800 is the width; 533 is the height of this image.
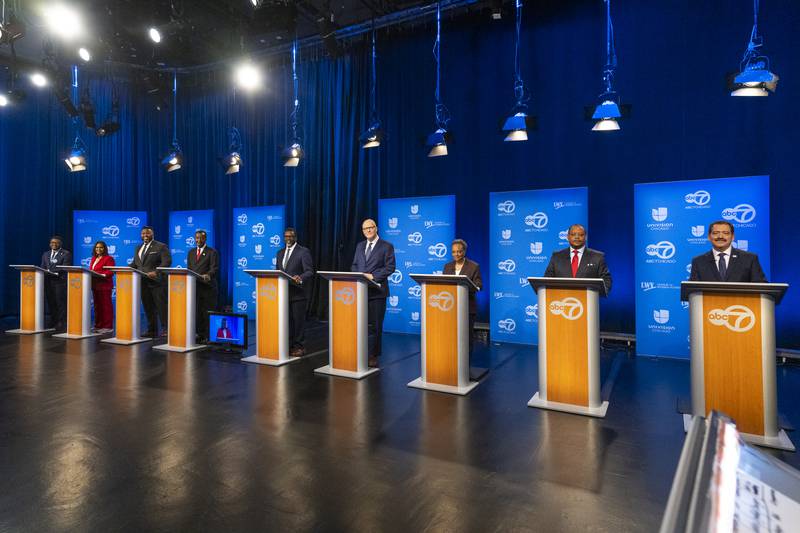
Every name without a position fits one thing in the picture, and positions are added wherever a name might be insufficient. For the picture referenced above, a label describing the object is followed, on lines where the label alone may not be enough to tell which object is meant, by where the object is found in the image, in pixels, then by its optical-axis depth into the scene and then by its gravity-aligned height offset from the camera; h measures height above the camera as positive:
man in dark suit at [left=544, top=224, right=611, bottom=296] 4.24 +0.06
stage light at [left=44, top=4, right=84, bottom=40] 6.33 +3.61
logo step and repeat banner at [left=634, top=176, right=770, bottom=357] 5.37 +0.39
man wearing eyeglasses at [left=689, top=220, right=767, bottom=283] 3.72 +0.02
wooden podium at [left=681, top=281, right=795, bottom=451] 3.10 -0.63
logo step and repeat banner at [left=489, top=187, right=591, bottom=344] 6.43 +0.36
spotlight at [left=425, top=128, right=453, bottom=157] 6.51 +1.84
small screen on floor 5.97 -0.79
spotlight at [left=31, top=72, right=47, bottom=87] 8.20 +3.56
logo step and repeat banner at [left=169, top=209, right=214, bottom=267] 9.88 +0.96
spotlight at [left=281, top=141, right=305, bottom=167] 7.61 +1.96
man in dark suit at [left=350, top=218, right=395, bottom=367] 5.32 +0.01
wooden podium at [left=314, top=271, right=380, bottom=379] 4.83 -0.61
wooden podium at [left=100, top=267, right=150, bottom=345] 6.48 -0.50
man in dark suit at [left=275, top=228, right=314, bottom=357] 5.79 -0.23
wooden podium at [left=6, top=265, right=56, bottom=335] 7.39 -0.48
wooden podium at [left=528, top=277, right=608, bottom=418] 3.62 -0.64
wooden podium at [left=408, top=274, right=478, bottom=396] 4.25 -0.62
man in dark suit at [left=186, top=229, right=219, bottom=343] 6.61 -0.04
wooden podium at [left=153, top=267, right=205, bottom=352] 6.03 -0.53
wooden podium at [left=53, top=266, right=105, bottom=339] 6.84 -0.46
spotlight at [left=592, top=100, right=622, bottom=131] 5.07 +1.74
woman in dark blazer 5.16 +0.01
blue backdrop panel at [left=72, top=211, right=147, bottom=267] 10.13 +0.91
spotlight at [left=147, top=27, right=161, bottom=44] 7.25 +3.84
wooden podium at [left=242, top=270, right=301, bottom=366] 5.40 -0.57
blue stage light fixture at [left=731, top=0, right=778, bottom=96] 4.31 +1.80
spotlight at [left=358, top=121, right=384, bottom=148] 6.79 +2.01
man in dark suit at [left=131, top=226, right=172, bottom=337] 6.99 -0.01
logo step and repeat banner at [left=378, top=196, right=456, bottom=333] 7.38 +0.47
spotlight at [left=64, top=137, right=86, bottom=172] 8.67 +2.21
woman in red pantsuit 7.57 -0.28
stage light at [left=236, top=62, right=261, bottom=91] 7.66 +3.35
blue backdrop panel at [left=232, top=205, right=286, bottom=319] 9.05 +0.55
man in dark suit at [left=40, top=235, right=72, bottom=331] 8.02 -0.22
